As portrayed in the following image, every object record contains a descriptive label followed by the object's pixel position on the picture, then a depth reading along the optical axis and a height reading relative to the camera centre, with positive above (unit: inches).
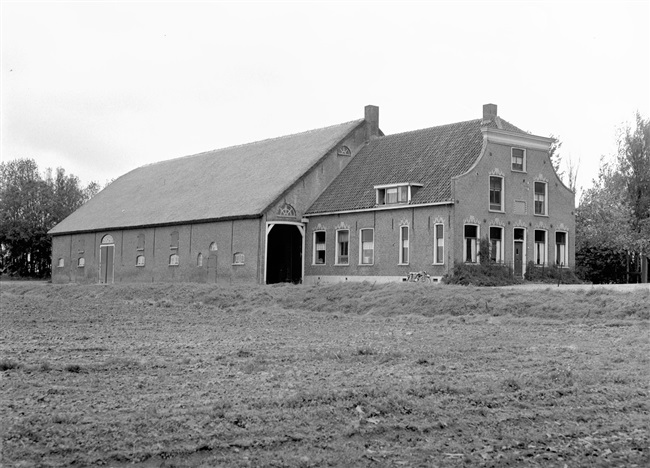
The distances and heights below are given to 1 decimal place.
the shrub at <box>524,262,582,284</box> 1485.0 -4.1
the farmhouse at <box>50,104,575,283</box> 1459.2 +116.7
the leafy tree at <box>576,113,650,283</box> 1910.7 +131.7
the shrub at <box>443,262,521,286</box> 1358.3 -5.2
